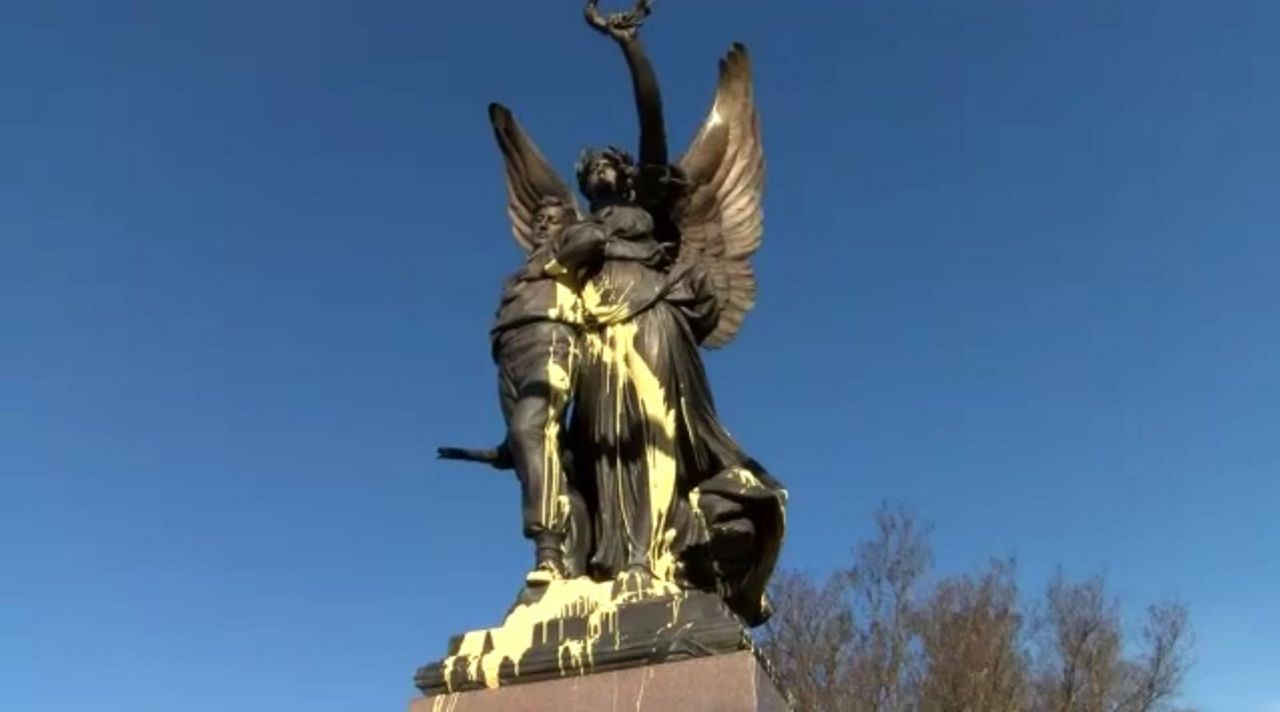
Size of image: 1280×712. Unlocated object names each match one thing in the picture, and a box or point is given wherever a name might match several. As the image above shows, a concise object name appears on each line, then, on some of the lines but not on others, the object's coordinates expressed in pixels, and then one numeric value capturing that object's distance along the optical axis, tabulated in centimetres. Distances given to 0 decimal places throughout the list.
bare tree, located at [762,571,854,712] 2011
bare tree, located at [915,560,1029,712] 2011
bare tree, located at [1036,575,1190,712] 2089
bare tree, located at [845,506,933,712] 2031
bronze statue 518
